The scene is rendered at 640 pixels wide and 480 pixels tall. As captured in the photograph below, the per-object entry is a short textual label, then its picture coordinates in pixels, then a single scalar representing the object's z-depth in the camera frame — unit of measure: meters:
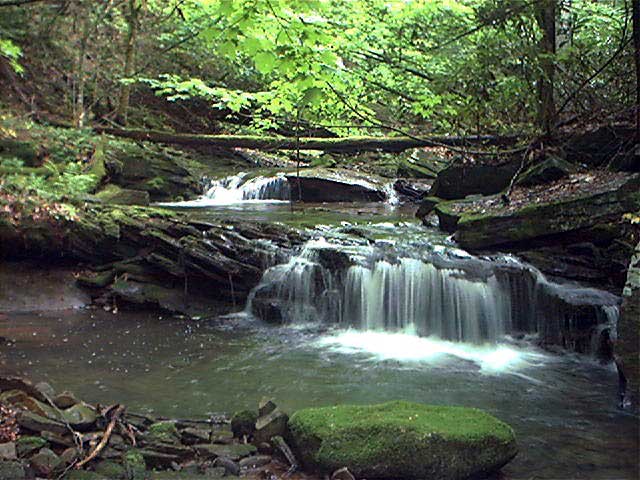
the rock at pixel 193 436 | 5.00
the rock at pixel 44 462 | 3.91
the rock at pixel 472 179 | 12.02
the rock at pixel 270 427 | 4.96
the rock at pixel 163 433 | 4.80
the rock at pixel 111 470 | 4.07
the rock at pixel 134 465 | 4.12
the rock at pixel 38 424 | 4.37
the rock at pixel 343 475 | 4.30
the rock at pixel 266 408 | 5.16
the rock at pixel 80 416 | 4.60
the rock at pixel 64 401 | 4.89
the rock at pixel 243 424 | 5.14
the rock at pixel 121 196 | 12.91
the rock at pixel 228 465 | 4.46
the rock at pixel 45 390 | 5.00
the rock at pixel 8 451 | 3.87
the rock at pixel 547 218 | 8.79
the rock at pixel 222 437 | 5.03
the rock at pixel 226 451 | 4.70
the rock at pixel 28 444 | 4.04
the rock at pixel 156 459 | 4.38
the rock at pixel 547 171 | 10.47
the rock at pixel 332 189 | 16.31
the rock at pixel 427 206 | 12.82
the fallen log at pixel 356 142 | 11.55
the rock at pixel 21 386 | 4.89
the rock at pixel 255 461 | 4.60
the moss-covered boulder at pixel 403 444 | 4.45
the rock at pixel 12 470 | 3.71
